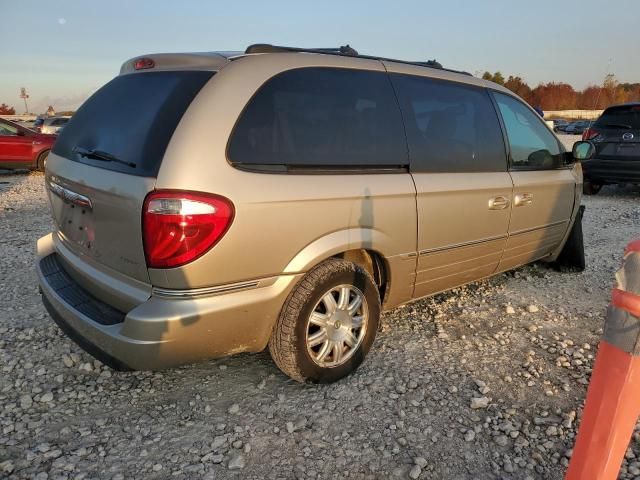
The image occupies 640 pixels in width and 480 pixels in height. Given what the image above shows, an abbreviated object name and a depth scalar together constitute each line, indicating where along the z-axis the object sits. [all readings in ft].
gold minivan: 6.79
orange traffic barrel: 4.06
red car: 37.86
